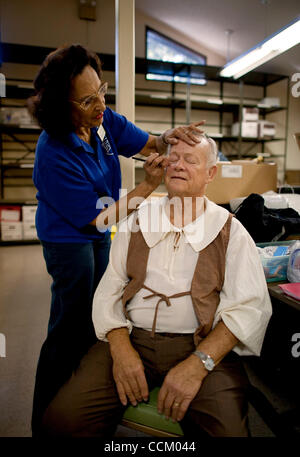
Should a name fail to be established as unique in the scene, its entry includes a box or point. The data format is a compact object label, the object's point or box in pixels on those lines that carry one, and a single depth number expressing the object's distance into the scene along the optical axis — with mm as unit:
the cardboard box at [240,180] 2025
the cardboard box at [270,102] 5867
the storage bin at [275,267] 1249
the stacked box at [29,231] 4984
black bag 1607
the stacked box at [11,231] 4914
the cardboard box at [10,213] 4891
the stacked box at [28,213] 4938
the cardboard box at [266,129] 5812
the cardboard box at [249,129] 5762
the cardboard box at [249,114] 5715
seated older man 955
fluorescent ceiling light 2570
